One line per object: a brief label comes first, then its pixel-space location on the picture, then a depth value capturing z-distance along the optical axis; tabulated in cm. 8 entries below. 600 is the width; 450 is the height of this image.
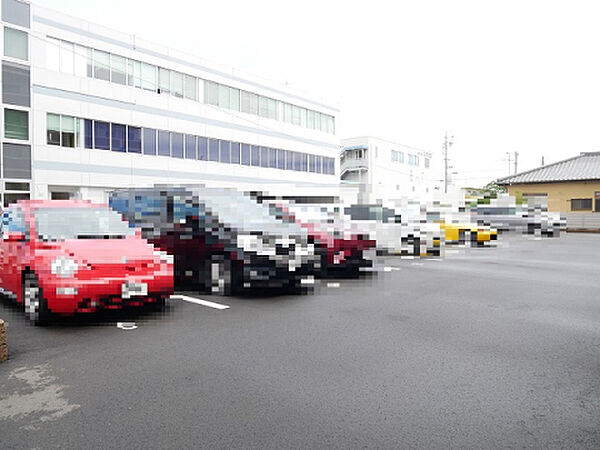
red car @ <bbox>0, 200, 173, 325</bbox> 522
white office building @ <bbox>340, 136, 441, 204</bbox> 6138
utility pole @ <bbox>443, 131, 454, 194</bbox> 6800
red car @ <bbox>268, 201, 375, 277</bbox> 891
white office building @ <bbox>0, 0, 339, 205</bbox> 2461
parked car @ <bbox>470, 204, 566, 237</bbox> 2622
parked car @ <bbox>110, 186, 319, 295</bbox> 715
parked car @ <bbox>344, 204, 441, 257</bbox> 1300
